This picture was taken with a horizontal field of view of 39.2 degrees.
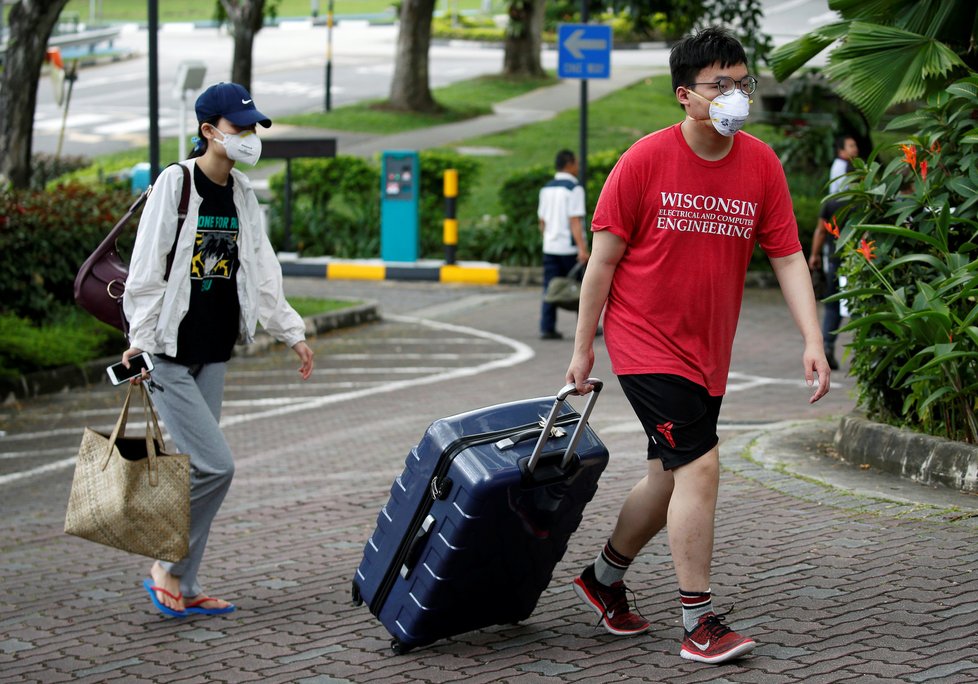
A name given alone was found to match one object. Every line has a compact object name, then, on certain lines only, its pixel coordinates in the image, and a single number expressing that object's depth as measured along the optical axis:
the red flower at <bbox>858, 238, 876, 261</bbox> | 6.51
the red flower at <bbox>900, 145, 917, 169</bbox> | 6.39
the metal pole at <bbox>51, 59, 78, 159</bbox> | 23.20
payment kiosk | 19.09
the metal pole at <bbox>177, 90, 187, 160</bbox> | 19.15
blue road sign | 17.78
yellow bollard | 18.73
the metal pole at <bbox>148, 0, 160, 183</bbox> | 13.73
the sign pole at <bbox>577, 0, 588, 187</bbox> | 17.39
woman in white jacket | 5.19
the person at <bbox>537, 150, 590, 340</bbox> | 13.77
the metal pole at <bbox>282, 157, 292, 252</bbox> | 19.58
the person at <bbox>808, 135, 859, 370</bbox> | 11.11
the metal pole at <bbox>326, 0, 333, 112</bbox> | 33.94
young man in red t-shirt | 4.34
